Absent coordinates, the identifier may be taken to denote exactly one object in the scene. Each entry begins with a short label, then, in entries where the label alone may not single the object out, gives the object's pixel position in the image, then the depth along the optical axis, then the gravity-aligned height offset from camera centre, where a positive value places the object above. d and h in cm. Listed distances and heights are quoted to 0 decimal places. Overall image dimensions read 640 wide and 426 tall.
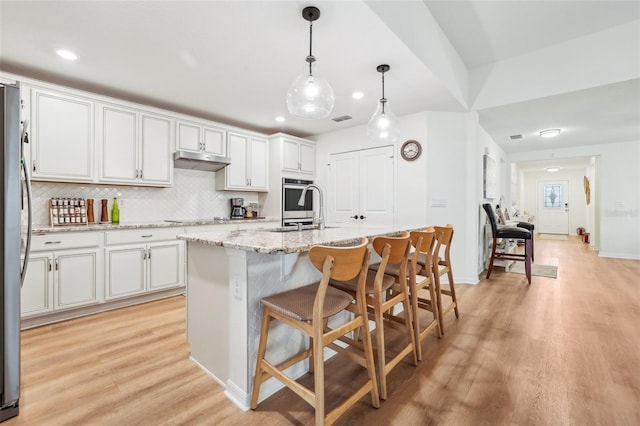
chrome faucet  229 -6
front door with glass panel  1028 +21
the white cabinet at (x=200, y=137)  374 +101
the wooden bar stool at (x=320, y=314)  124 -49
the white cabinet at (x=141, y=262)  296 -55
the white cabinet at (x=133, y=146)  315 +76
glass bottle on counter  338 -2
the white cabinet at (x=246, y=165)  430 +73
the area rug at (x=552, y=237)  920 -79
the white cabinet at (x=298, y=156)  468 +94
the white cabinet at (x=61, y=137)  273 +74
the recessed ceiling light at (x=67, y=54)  241 +134
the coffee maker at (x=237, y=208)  459 +6
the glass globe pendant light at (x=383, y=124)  264 +81
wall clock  398 +88
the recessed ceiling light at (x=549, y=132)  496 +140
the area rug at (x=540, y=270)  441 -93
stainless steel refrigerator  145 -19
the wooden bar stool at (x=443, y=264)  237 -47
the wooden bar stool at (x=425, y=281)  199 -51
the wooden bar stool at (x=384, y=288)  158 -46
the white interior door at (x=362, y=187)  430 +41
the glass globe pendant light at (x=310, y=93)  192 +80
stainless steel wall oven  463 +15
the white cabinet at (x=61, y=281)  253 -64
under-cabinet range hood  361 +68
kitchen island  154 -47
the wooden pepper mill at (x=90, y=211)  323 +1
